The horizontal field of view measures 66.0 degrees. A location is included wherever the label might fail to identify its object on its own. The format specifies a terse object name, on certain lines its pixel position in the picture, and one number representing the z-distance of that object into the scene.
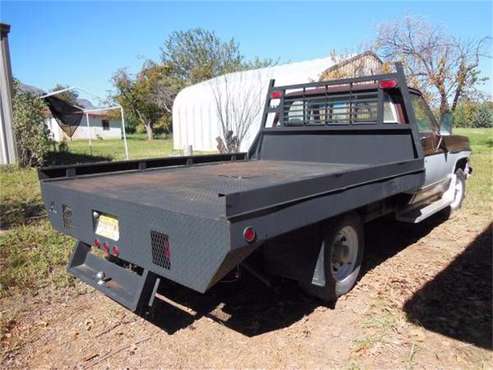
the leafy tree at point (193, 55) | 42.06
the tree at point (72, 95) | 57.72
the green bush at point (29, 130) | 11.90
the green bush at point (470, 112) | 17.36
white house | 49.83
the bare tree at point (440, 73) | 16.75
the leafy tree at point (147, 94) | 40.72
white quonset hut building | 17.14
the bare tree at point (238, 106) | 16.92
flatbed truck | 2.15
